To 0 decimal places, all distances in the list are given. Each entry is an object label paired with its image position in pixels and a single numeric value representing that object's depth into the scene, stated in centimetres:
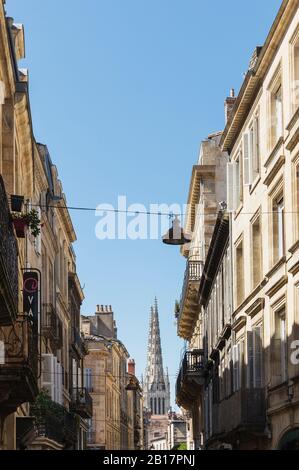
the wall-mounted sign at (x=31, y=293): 2983
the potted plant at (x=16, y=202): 2423
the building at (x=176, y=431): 15238
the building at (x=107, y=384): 8100
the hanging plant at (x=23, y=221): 2398
